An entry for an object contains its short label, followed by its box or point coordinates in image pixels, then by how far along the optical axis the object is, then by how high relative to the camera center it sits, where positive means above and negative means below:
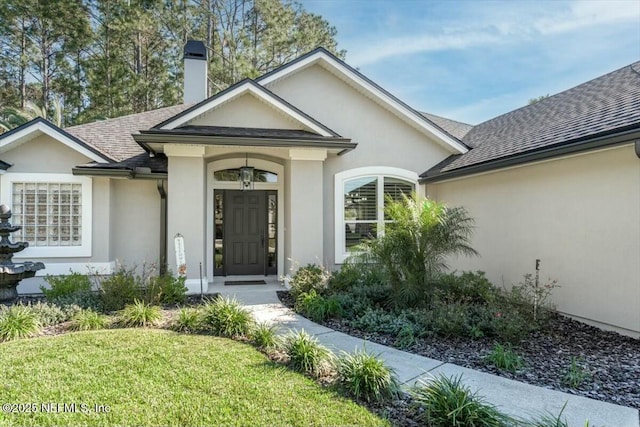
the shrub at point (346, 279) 8.62 -1.32
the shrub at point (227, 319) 6.07 -1.58
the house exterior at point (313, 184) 6.89 +0.90
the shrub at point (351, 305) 7.29 -1.63
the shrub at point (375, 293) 7.89 -1.50
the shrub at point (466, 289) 7.62 -1.41
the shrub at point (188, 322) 6.30 -1.66
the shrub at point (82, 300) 7.30 -1.53
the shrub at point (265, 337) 5.49 -1.68
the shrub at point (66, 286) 7.93 -1.33
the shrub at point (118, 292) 7.40 -1.37
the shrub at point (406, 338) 5.81 -1.80
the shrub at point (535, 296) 6.96 -1.48
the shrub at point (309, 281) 8.51 -1.33
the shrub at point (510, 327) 5.97 -1.68
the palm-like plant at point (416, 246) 7.14 -0.47
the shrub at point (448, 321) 6.16 -1.62
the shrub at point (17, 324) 5.81 -1.57
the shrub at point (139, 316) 6.53 -1.61
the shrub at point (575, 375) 4.46 -1.85
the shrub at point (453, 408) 3.39 -1.70
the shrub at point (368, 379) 4.02 -1.69
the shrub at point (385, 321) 6.40 -1.72
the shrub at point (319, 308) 7.17 -1.64
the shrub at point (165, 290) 7.67 -1.40
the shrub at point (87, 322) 6.35 -1.66
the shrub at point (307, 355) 4.63 -1.66
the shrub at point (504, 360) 4.91 -1.80
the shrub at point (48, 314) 6.51 -1.58
